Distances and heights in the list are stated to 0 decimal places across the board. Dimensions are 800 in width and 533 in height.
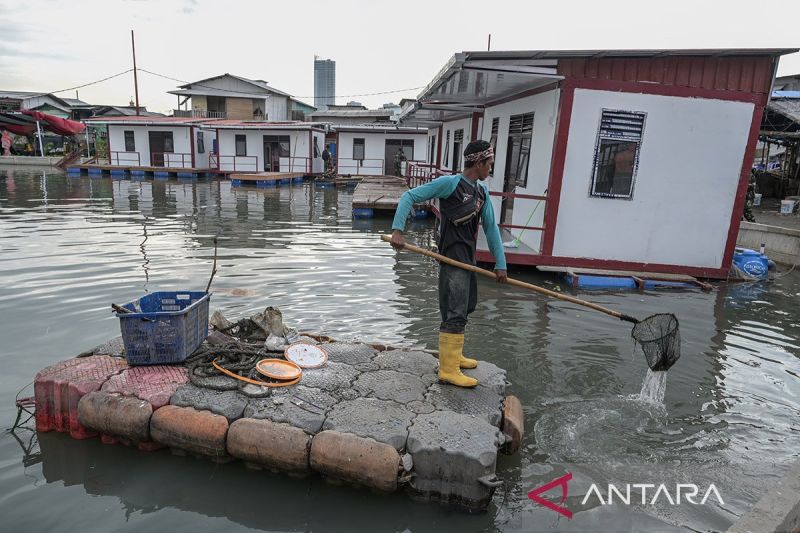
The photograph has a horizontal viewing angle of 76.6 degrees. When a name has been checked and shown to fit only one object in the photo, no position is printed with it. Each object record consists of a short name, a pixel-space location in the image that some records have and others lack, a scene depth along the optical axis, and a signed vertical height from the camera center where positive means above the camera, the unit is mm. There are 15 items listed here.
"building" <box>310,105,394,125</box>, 39750 +3755
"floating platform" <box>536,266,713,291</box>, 9148 -1798
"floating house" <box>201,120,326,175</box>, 31406 +537
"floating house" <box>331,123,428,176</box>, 31188 +931
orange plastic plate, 4328 -1805
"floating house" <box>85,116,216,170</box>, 32062 +540
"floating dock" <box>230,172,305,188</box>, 27031 -1146
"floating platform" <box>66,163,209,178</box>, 31095 -1261
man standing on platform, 4285 -549
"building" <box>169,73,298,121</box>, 42469 +4705
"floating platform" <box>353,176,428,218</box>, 16516 -1163
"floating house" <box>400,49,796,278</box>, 8891 +541
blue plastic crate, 4281 -1547
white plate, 4688 -1807
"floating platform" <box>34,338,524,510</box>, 3445 -1909
